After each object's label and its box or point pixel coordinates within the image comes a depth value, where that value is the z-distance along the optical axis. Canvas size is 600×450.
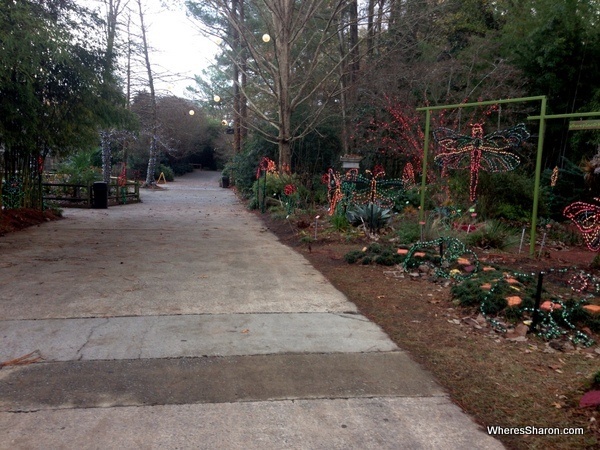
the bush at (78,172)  22.00
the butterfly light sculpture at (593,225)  8.76
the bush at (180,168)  56.25
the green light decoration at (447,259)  7.66
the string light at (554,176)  14.15
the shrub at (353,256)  9.09
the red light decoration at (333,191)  13.74
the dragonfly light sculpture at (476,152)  11.74
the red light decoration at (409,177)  15.81
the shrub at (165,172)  45.94
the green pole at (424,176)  10.43
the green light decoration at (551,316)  5.24
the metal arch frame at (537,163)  8.98
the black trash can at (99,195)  19.77
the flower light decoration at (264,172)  18.74
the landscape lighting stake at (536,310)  5.27
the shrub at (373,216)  11.48
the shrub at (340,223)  12.11
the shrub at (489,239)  10.03
